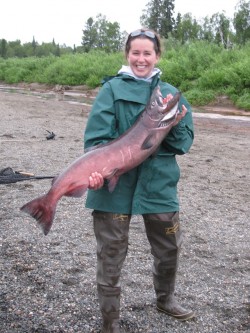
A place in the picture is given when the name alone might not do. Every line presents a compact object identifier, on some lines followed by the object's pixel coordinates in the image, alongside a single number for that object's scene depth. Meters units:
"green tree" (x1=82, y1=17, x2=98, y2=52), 89.94
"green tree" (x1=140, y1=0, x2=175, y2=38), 69.25
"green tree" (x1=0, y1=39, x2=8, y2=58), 93.81
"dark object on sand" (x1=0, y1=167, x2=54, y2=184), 5.92
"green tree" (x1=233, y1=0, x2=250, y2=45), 54.69
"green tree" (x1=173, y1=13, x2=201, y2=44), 64.31
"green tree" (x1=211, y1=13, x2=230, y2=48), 51.58
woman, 3.16
